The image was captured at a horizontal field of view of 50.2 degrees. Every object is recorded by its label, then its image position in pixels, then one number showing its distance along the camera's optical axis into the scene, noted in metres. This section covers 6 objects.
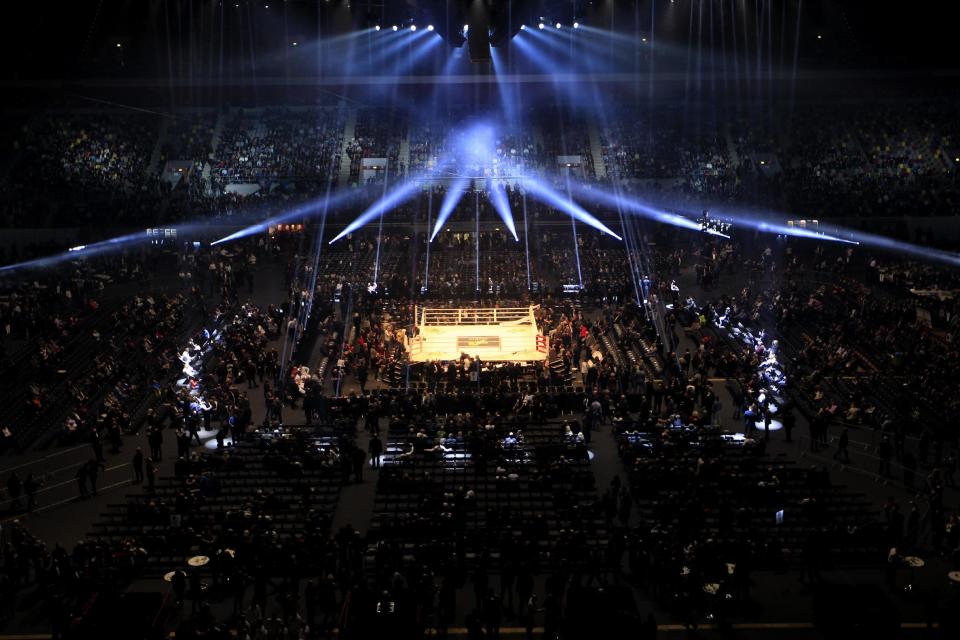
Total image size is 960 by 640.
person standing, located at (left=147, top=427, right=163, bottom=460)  24.39
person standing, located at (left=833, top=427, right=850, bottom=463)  23.81
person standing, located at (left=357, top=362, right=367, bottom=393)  29.28
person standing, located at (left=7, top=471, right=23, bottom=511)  22.20
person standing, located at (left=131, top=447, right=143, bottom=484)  23.20
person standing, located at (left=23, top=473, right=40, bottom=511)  22.12
